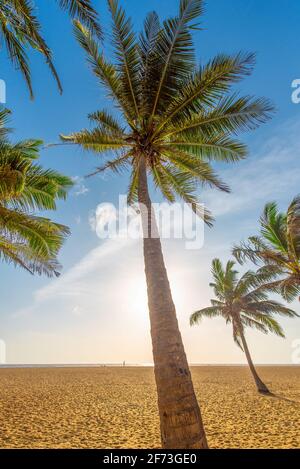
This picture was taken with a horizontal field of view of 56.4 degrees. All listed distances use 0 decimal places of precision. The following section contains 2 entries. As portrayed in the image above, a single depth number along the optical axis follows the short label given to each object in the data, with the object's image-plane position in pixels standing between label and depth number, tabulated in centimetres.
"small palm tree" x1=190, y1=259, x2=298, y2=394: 1870
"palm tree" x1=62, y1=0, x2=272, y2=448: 703
